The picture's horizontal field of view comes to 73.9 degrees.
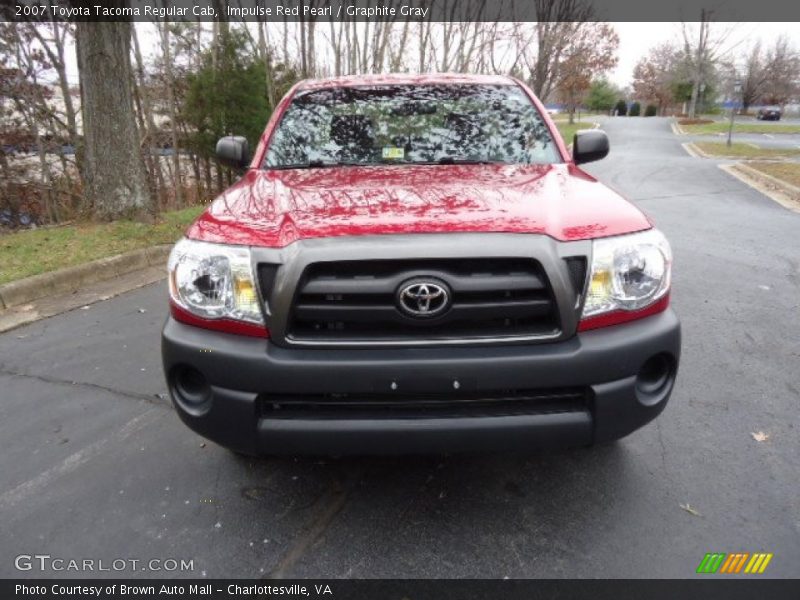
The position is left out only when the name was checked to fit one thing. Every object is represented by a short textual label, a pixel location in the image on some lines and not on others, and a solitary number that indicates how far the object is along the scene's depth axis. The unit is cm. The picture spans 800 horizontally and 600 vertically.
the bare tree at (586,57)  2210
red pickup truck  181
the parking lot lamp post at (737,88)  2111
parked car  4516
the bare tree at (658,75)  5072
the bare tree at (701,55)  4016
